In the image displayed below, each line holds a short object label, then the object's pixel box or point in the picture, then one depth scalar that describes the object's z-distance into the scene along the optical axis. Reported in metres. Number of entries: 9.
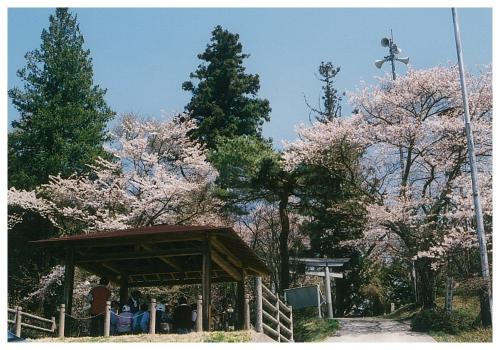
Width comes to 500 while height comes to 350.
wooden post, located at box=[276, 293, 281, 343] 10.40
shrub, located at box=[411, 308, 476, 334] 13.41
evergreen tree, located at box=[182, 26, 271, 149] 23.86
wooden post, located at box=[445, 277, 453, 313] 14.09
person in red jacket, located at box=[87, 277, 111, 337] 10.28
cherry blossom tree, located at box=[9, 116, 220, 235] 17.70
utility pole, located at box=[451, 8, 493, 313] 11.92
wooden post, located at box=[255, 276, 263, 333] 9.14
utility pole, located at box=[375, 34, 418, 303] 19.01
